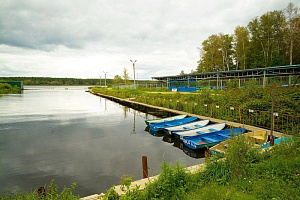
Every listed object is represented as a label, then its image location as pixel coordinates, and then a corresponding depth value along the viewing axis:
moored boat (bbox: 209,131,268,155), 6.00
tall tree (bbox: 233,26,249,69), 39.88
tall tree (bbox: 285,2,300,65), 29.58
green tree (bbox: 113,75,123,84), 88.16
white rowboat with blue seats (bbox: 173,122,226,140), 10.59
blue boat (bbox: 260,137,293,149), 7.64
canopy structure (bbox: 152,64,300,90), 25.79
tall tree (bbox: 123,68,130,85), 68.96
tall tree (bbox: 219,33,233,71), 46.06
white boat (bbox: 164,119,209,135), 11.99
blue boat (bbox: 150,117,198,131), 13.24
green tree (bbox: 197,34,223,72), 47.28
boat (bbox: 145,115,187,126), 14.62
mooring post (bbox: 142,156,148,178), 5.74
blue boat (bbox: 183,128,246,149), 9.17
